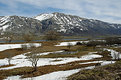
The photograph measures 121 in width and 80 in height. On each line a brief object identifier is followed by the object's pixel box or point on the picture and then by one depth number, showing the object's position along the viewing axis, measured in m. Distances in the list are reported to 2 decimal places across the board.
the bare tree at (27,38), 133.64
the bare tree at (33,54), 27.79
